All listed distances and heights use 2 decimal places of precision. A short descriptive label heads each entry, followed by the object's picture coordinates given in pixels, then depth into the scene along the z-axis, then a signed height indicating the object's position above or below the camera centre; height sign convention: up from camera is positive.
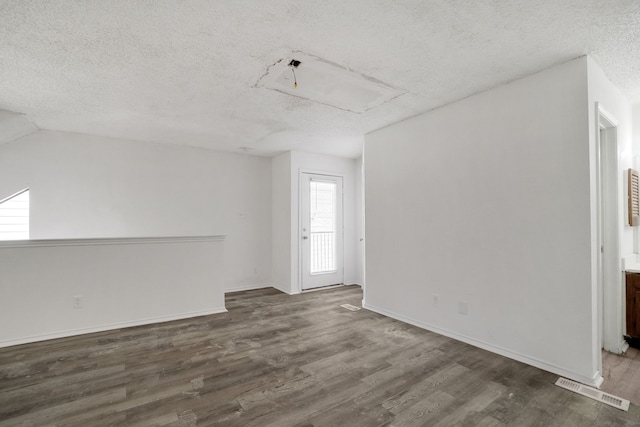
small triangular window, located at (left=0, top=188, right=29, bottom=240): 4.07 +0.02
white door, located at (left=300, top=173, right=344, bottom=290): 5.50 -0.26
